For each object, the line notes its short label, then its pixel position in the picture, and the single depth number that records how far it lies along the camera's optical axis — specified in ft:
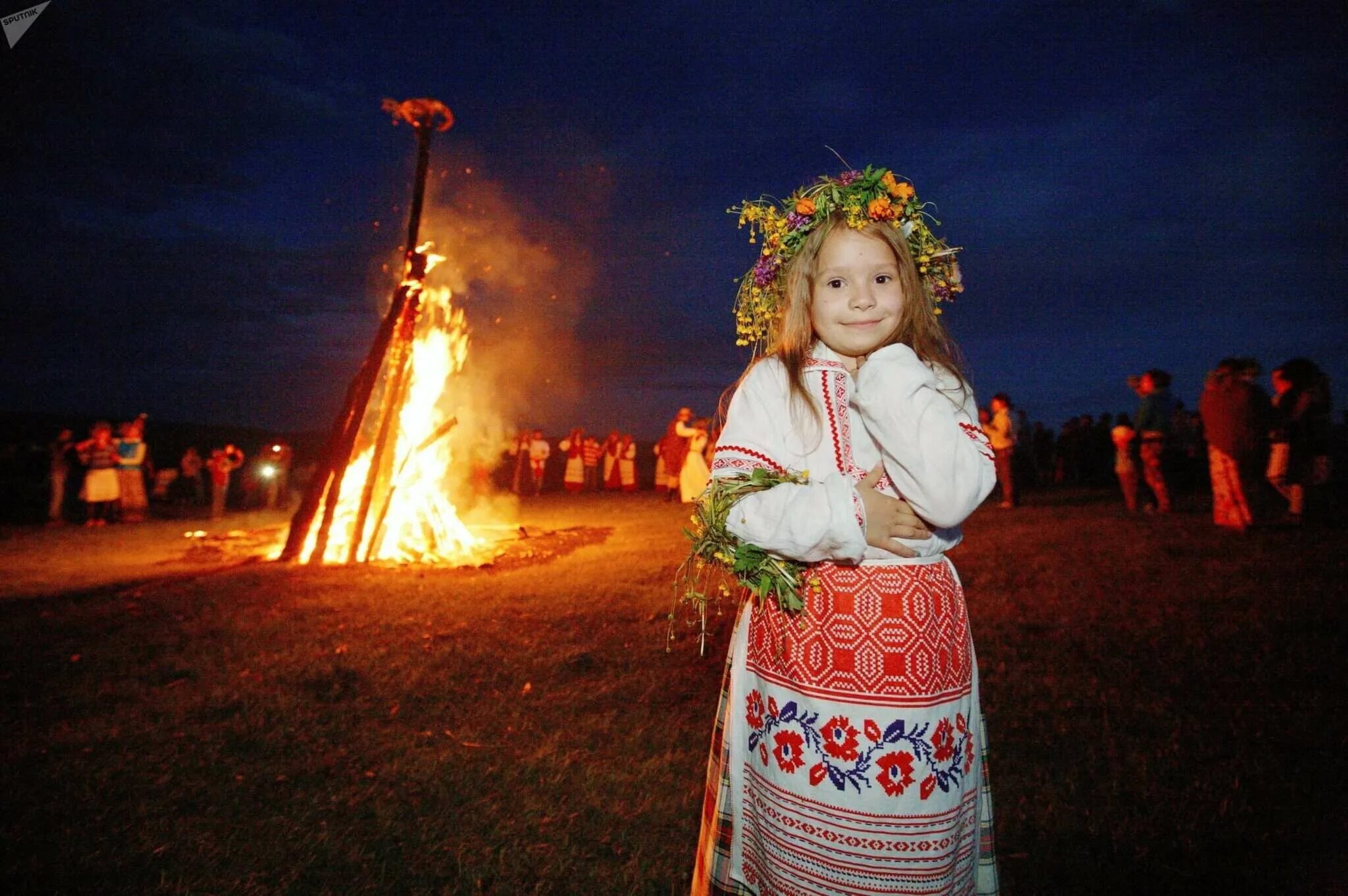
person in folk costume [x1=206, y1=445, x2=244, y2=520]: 56.18
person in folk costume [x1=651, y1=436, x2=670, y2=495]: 72.31
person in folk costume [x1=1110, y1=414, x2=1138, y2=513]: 42.32
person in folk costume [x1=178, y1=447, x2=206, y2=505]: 66.54
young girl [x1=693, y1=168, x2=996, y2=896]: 5.98
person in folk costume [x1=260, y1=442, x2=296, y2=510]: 65.36
